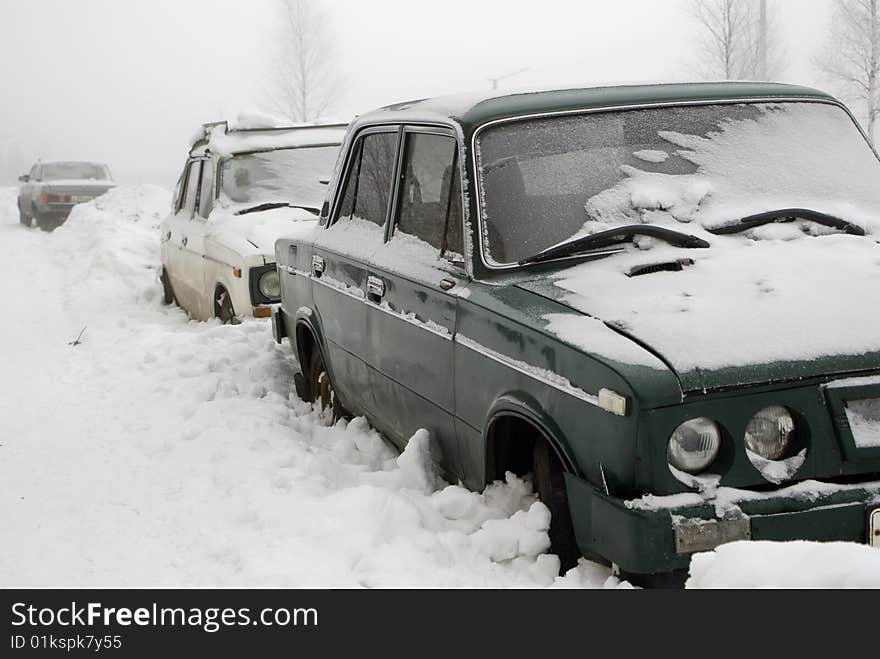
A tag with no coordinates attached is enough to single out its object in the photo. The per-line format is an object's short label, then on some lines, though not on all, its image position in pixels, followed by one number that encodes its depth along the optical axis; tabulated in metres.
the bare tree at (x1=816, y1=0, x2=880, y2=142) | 29.84
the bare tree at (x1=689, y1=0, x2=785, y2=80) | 32.62
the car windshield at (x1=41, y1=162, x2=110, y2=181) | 26.78
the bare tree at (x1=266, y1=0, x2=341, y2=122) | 44.03
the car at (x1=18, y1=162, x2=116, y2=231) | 25.36
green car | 3.08
